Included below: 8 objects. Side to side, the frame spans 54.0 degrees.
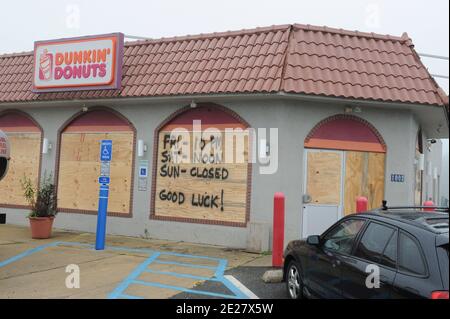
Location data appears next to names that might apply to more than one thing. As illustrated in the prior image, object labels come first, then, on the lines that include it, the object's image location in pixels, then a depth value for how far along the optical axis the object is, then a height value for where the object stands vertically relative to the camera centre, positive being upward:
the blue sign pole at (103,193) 9.69 -0.39
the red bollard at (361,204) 8.47 -0.35
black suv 3.85 -0.74
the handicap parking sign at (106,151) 9.68 +0.54
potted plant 10.85 -0.97
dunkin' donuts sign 11.52 +3.01
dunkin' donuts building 10.17 +1.43
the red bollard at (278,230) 8.23 -0.91
